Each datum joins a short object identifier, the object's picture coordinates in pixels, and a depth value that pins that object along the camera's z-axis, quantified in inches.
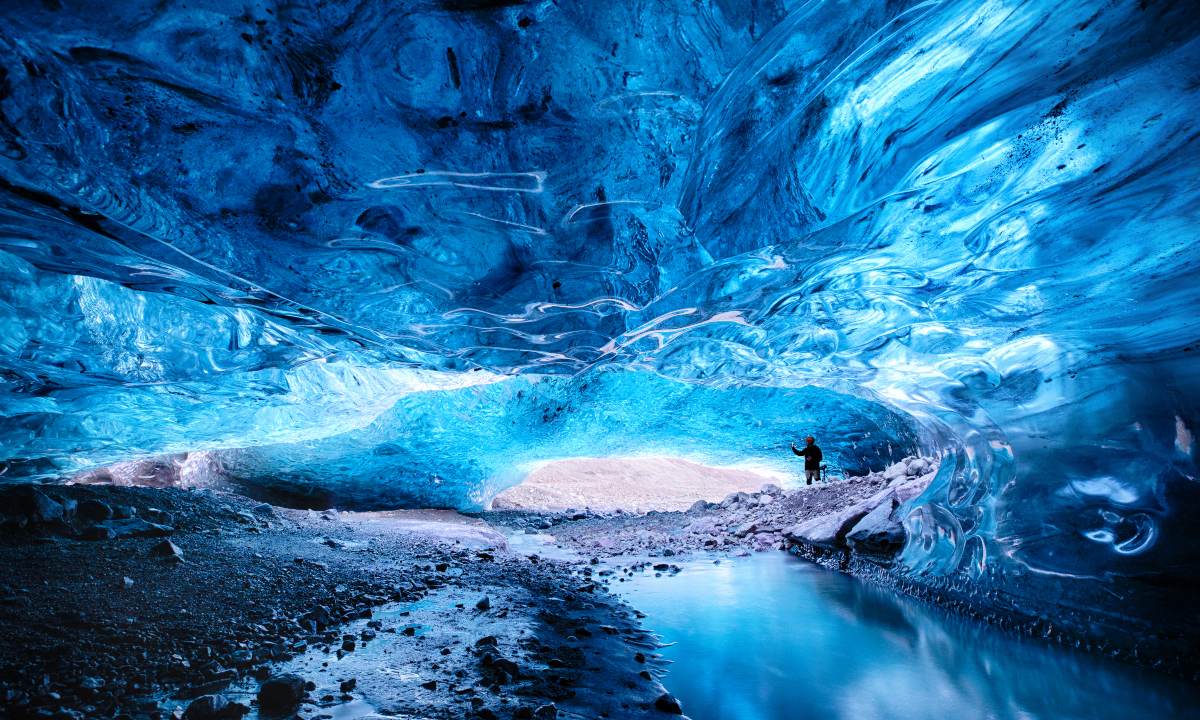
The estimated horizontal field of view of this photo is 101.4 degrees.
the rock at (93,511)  216.7
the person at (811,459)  445.7
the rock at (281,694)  84.1
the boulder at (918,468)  314.2
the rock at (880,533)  240.4
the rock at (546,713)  85.5
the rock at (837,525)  277.9
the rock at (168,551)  175.3
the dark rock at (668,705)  98.5
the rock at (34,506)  205.3
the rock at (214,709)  79.7
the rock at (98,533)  201.2
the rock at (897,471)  331.0
